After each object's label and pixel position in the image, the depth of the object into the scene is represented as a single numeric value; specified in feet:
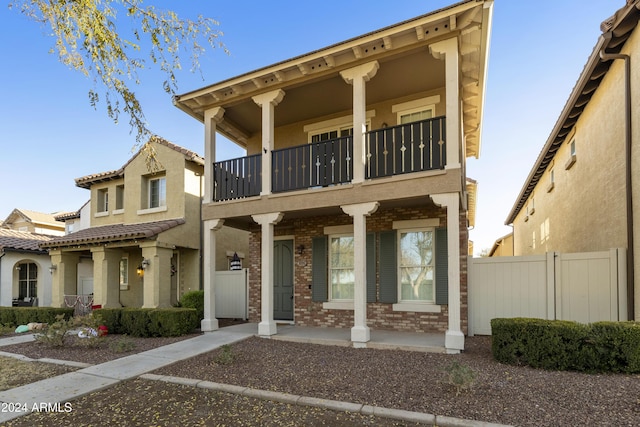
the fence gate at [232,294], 38.81
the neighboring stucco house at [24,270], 48.93
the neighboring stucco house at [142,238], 39.83
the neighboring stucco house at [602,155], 22.34
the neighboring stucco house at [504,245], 86.96
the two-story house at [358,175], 23.73
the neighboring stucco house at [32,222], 78.84
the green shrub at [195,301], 34.65
